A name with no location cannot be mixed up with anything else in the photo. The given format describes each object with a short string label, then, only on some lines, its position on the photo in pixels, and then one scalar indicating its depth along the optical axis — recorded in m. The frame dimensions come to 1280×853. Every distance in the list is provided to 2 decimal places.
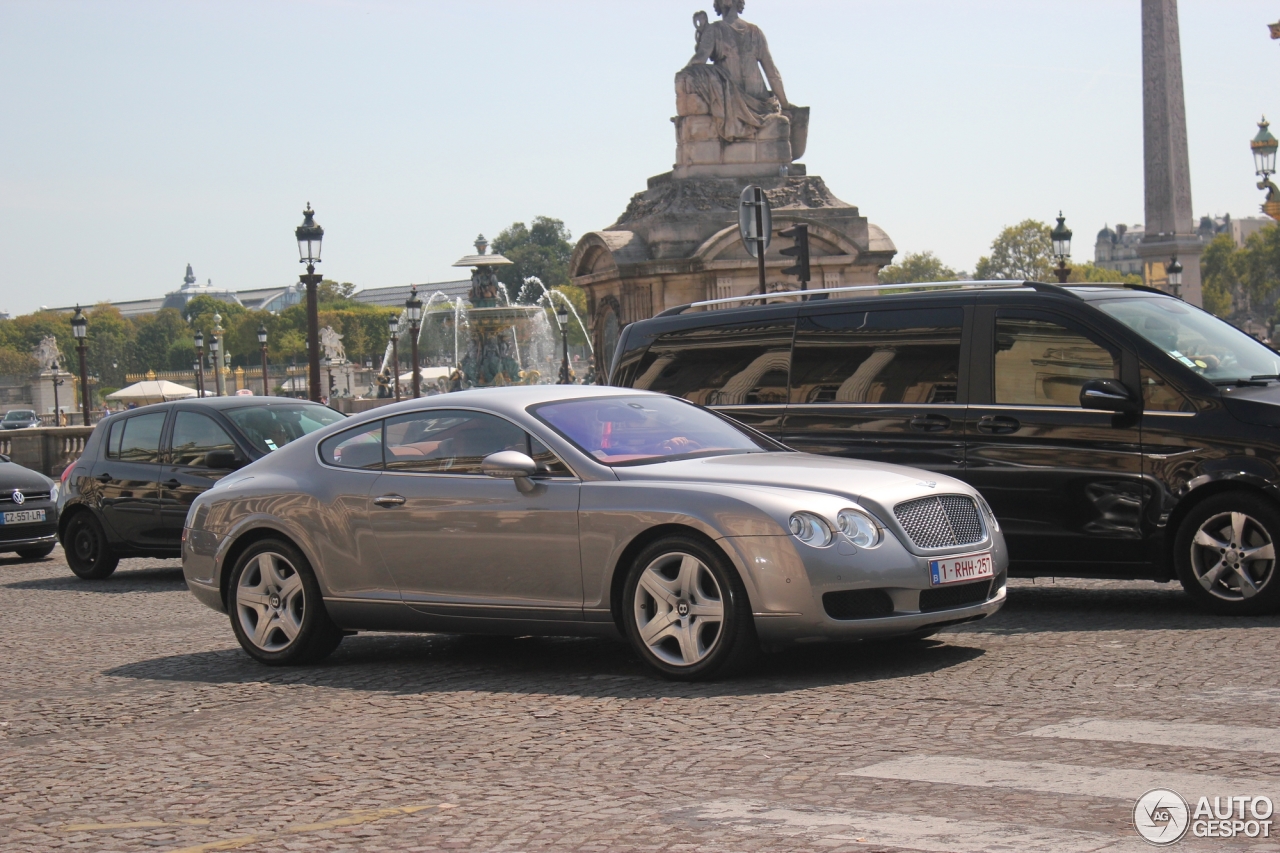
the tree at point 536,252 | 178.75
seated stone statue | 40.38
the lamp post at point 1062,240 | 35.97
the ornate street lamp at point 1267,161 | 29.46
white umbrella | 70.12
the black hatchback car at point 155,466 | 14.61
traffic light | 20.75
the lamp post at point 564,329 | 51.86
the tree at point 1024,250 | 132.62
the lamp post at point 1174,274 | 41.34
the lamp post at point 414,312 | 46.97
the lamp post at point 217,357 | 71.50
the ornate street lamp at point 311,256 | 27.52
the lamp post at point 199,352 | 69.19
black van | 9.03
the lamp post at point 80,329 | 42.29
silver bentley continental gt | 7.18
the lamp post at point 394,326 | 54.08
